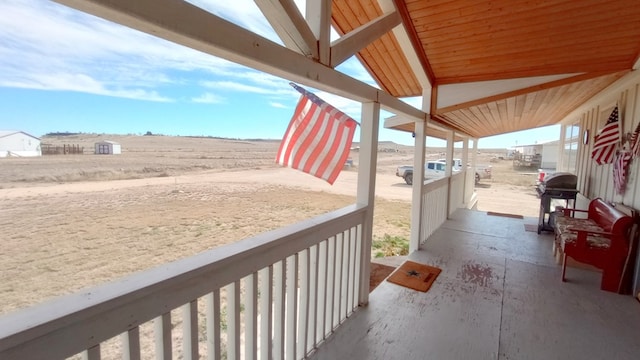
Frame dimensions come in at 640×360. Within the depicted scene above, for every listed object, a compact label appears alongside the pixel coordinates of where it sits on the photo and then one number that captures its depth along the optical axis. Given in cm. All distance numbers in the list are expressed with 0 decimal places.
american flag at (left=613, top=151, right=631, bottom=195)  347
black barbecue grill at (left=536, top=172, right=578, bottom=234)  528
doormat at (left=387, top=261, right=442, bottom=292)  323
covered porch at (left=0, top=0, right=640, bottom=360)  105
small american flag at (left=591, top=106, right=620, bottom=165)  391
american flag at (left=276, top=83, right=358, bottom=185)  228
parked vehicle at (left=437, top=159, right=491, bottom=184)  2027
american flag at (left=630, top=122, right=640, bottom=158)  321
